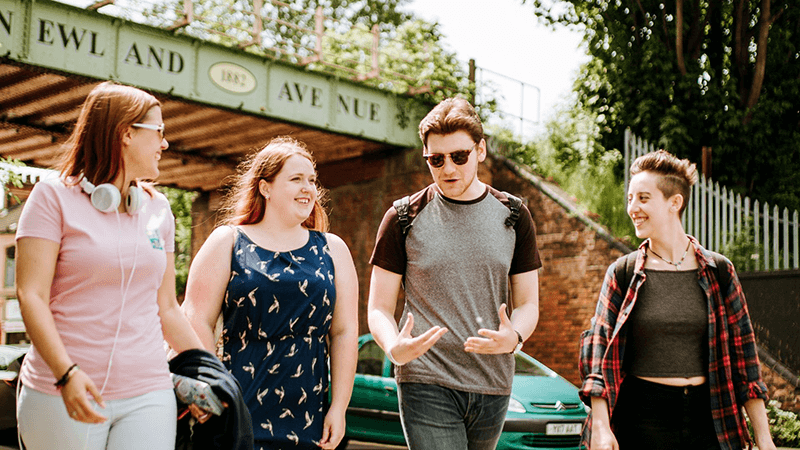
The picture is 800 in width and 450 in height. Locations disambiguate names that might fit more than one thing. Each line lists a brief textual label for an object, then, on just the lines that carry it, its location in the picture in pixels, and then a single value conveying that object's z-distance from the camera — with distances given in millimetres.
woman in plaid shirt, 3760
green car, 9180
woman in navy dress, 3512
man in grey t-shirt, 3629
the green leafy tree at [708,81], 16812
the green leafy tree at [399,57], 15039
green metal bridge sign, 13328
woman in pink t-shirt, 2643
